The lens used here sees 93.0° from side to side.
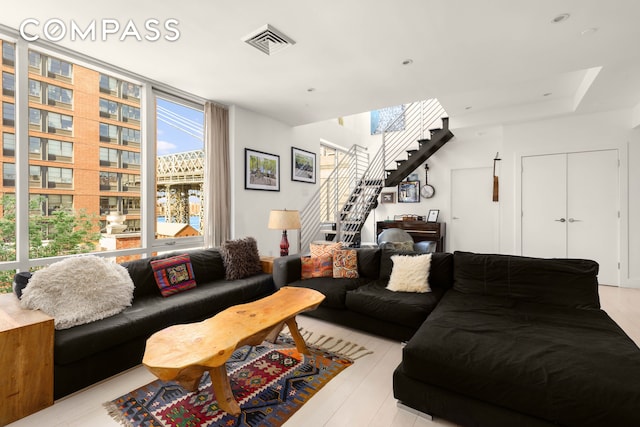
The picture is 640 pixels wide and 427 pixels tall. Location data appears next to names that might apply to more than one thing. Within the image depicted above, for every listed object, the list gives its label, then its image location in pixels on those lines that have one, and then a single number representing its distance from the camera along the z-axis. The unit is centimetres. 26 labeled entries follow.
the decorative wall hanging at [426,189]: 678
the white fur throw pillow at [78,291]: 210
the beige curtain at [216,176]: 420
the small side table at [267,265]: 381
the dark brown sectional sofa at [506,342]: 138
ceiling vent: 258
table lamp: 402
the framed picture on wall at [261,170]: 468
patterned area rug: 175
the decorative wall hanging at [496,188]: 610
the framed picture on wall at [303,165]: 568
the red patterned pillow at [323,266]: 347
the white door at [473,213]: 627
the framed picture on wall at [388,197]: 727
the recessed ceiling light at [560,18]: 239
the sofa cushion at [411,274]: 287
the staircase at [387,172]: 600
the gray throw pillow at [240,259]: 352
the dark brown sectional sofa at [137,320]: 196
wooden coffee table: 154
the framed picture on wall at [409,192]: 698
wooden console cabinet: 172
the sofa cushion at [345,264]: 339
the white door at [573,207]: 467
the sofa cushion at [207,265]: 333
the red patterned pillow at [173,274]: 293
